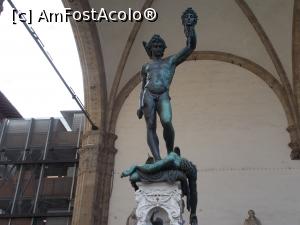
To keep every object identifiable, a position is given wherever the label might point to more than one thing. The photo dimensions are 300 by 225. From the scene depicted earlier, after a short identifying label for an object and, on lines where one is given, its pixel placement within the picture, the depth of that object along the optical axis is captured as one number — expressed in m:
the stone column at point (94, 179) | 9.48
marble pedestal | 3.21
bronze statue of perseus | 3.70
